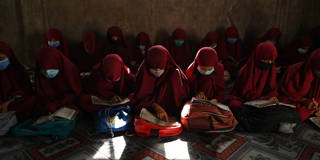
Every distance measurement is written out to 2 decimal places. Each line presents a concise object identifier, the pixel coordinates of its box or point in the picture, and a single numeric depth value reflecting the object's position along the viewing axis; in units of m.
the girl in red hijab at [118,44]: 4.75
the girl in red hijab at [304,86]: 2.79
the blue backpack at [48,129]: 2.41
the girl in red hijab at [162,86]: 2.74
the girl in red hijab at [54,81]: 2.69
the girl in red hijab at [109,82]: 2.75
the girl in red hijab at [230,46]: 5.24
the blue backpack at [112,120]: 2.55
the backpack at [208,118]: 2.50
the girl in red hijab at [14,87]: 2.74
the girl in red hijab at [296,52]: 4.84
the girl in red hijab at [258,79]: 2.85
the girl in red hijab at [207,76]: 2.75
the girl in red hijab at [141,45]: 5.02
